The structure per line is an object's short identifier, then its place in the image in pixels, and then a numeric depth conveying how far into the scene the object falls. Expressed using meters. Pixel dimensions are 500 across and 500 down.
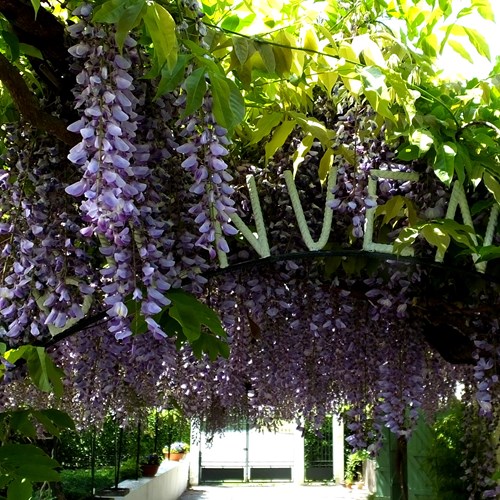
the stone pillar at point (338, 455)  14.78
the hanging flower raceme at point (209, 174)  1.21
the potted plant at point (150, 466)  9.45
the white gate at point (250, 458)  15.91
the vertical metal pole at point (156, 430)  9.47
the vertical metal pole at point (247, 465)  15.84
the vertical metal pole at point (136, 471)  8.55
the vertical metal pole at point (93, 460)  5.79
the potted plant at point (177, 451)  13.45
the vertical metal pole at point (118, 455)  6.50
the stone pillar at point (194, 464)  15.45
